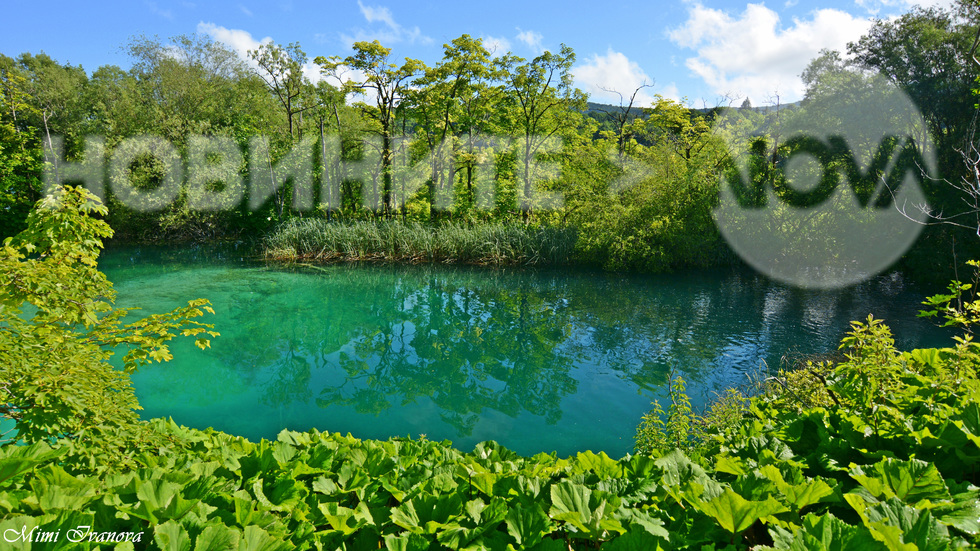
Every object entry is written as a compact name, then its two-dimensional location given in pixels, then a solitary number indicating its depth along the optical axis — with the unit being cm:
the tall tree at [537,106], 1802
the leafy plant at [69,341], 177
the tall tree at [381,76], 1741
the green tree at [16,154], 1780
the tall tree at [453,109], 1794
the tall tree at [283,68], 1852
